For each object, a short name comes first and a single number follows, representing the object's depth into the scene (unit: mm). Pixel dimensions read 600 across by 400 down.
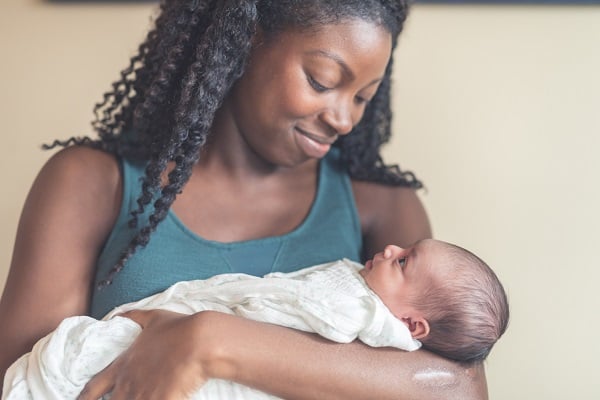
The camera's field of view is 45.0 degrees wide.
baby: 1191
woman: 1200
